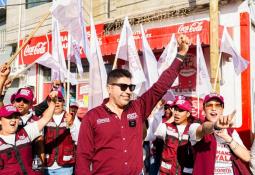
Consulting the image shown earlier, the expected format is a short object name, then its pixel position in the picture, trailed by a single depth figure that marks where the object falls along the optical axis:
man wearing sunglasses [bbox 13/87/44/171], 5.22
